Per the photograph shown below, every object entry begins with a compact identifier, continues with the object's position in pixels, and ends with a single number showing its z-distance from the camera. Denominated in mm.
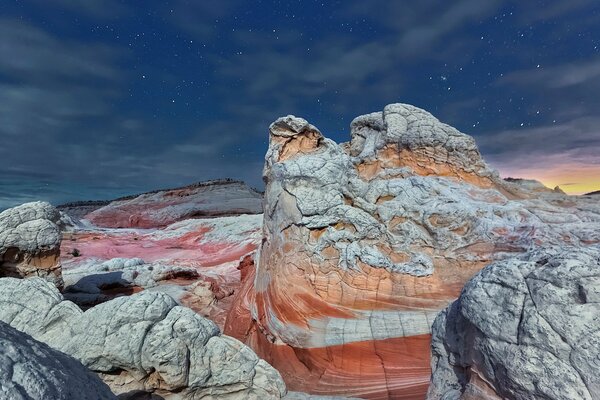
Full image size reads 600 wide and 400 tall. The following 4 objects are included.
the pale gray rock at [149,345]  3947
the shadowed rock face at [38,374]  1548
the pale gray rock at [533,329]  2213
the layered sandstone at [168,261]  9094
